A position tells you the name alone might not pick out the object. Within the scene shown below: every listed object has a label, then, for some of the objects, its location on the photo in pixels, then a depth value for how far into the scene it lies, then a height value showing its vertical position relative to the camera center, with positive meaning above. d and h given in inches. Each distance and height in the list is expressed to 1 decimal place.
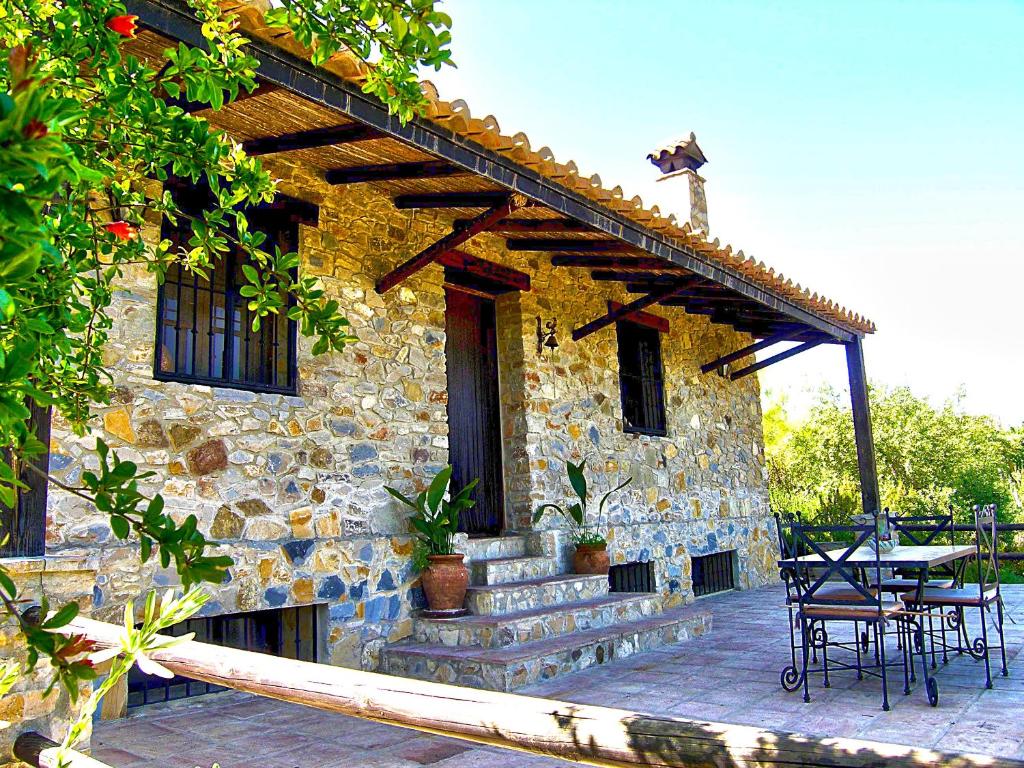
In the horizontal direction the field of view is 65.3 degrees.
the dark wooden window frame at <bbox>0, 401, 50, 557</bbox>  129.1 +1.2
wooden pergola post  330.6 +23.9
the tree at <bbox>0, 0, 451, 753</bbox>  29.7 +22.4
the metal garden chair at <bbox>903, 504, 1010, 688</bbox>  166.6 -23.6
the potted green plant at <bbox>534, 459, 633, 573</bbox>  249.0 -9.5
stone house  159.6 +29.5
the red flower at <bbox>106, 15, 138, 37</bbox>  53.4 +32.9
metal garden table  161.2 -14.5
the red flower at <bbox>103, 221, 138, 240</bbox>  62.3 +22.7
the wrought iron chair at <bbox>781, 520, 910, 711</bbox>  157.8 -23.3
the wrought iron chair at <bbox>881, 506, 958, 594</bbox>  194.1 -14.6
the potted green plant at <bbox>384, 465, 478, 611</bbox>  202.8 -9.7
